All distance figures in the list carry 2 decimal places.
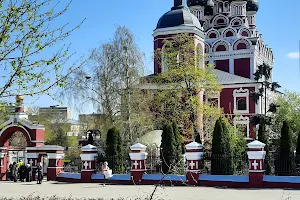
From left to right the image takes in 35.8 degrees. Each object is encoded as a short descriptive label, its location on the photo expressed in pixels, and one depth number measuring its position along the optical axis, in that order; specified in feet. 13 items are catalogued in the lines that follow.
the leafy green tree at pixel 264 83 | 126.11
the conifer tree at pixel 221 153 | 57.47
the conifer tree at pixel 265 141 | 59.88
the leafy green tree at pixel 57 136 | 143.73
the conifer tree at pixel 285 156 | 55.67
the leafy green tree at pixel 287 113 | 95.62
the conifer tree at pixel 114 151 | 65.05
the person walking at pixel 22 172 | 70.18
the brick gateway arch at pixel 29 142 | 71.97
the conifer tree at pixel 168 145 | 63.72
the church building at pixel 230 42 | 111.65
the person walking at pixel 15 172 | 70.51
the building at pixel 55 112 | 182.91
